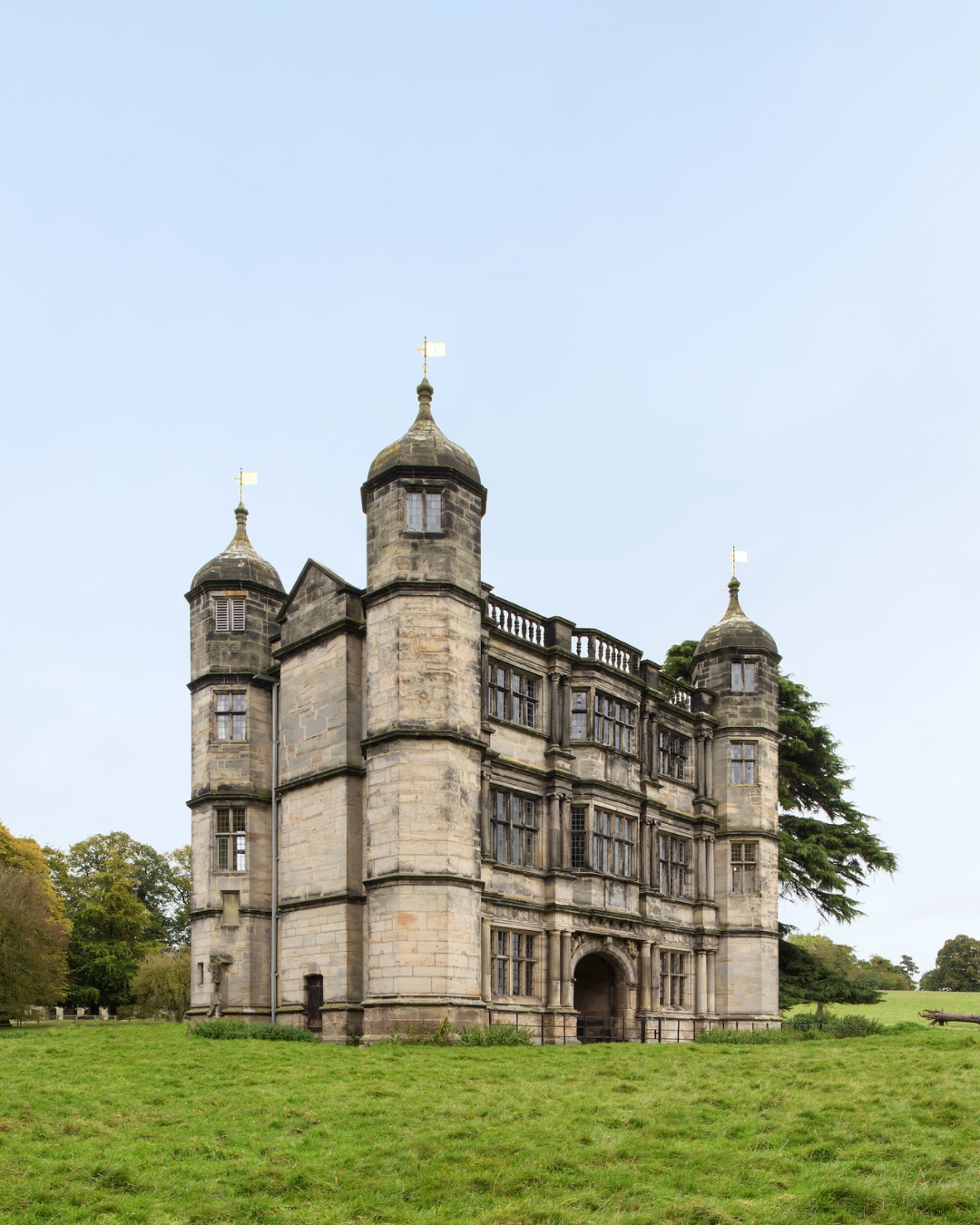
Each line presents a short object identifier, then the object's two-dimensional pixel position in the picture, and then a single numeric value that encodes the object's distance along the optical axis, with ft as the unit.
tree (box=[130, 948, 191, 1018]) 164.66
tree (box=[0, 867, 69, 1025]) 134.92
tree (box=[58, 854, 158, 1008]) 195.83
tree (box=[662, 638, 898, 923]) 135.33
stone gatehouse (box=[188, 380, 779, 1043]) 83.61
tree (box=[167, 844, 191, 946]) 245.04
